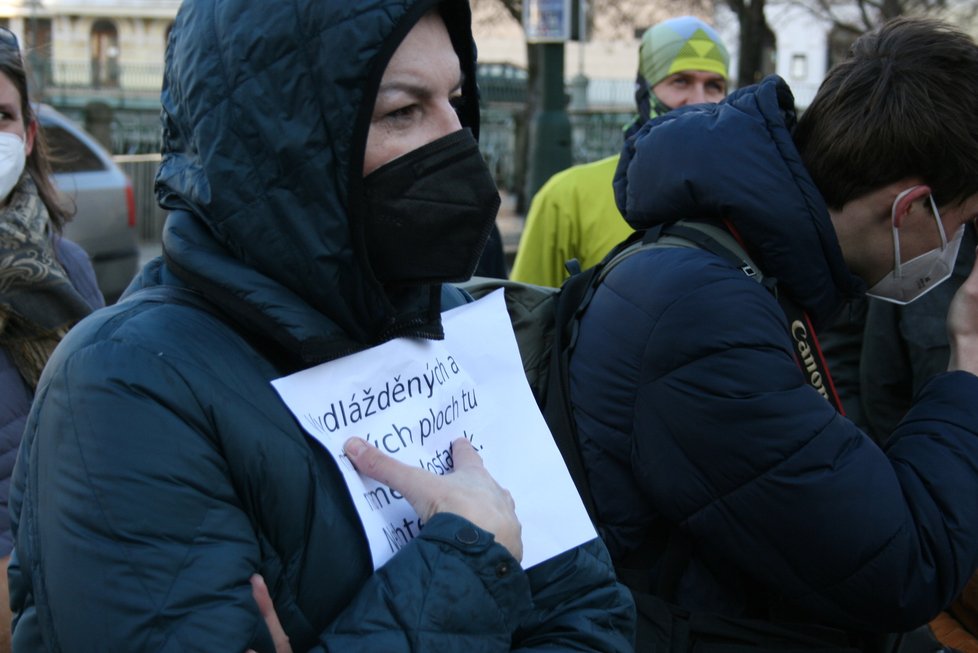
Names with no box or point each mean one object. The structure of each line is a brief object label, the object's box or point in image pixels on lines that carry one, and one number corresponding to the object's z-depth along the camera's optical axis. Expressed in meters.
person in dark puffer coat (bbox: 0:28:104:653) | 2.34
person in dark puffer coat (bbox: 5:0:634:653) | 1.23
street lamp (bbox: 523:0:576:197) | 10.04
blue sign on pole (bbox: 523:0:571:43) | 10.02
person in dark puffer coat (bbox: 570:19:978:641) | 1.83
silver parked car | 7.82
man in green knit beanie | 4.06
